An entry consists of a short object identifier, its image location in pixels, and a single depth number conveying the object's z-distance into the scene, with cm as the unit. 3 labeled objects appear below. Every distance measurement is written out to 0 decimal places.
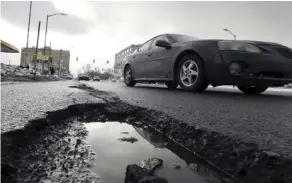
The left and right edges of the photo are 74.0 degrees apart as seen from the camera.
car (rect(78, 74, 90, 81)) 3275
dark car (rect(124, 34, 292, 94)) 302
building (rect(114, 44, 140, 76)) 6536
